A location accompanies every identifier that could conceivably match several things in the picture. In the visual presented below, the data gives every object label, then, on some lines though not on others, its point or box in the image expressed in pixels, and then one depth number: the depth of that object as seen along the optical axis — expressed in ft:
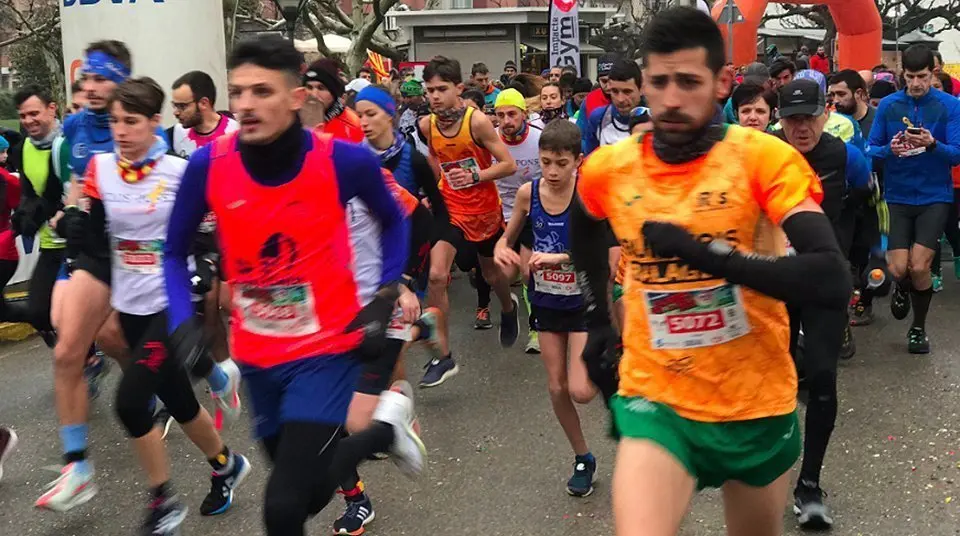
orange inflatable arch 60.44
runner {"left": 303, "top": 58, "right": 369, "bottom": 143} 19.22
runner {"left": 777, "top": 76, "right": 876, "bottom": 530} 13.17
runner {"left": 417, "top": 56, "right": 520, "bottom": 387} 22.00
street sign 39.24
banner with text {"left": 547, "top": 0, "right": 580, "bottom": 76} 43.75
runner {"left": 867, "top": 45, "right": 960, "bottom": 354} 23.03
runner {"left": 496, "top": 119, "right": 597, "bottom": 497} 15.21
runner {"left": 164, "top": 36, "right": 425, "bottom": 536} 10.15
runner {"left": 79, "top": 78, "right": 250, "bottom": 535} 13.69
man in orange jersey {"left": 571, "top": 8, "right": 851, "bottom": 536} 8.35
